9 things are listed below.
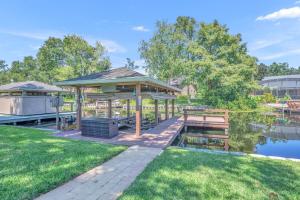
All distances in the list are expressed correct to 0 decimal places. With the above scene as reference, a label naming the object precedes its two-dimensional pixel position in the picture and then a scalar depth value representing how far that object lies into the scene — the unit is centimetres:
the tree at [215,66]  2412
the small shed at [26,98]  1608
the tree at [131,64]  5544
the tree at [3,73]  5072
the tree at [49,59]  4444
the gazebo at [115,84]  879
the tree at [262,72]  6888
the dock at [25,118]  1358
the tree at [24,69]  5056
